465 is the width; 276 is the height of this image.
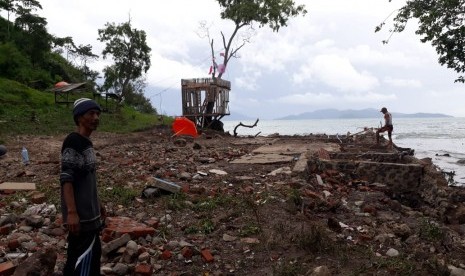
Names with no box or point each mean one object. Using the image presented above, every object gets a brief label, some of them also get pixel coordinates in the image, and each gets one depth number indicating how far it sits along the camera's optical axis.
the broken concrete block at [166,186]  6.03
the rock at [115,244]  4.00
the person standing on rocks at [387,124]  14.80
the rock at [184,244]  4.24
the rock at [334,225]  4.88
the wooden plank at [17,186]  6.56
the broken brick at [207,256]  3.96
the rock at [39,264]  3.31
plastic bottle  9.31
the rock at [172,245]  4.24
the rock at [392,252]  4.11
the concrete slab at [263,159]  9.55
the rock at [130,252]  3.88
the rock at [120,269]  3.66
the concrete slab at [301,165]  7.73
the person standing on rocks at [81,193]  2.86
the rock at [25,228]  4.66
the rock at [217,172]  7.98
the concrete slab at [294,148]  11.69
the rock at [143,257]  3.90
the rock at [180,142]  13.97
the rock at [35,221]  4.79
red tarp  17.38
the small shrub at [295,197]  5.67
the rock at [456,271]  3.65
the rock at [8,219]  4.83
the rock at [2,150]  10.39
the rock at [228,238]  4.45
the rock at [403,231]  4.77
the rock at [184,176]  7.44
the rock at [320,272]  3.46
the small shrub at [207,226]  4.68
